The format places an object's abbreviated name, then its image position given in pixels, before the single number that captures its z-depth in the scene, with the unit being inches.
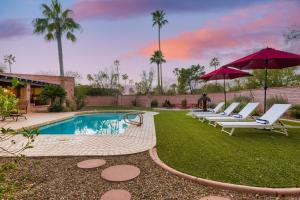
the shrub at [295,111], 429.4
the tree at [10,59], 1985.0
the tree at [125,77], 1425.9
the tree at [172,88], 1377.2
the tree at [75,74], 1505.9
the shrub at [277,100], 489.1
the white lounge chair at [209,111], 464.7
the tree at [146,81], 1363.2
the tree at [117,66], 1385.3
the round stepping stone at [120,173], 145.5
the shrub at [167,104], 991.3
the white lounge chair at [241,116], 337.7
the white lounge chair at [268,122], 258.5
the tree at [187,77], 1569.9
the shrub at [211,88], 1167.6
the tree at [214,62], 1846.7
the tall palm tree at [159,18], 1349.7
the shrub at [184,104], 933.2
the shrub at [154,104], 1037.8
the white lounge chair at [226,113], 395.4
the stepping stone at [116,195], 119.8
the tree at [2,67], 1347.2
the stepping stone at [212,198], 115.5
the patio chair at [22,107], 475.7
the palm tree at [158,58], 1401.3
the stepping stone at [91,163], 169.2
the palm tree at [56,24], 876.6
